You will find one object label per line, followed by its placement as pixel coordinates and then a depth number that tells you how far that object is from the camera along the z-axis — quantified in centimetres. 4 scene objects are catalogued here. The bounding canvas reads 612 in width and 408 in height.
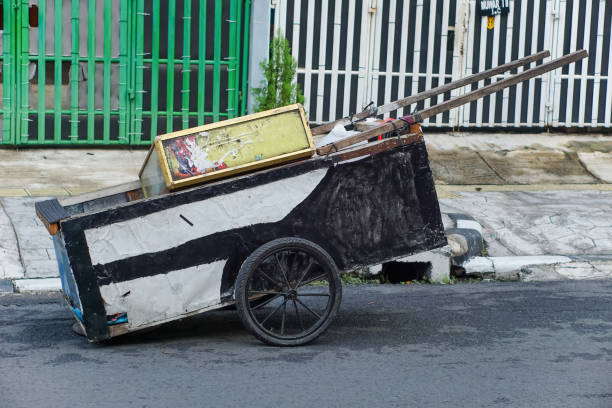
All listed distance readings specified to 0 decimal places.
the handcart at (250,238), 543
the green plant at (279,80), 1116
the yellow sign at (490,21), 1228
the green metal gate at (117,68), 1099
